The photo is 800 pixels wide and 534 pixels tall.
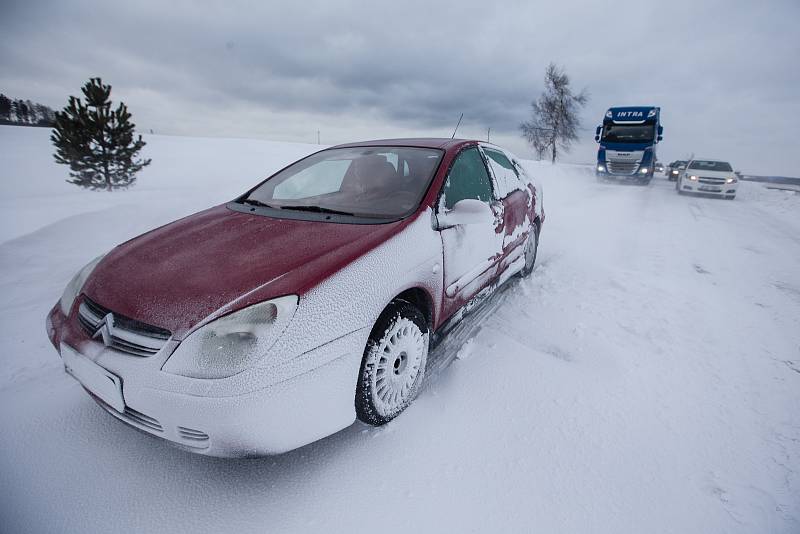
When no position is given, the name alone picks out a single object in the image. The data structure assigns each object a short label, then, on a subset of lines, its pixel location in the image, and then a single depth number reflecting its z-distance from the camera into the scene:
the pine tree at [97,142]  11.14
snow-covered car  1.39
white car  12.58
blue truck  14.58
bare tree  32.06
